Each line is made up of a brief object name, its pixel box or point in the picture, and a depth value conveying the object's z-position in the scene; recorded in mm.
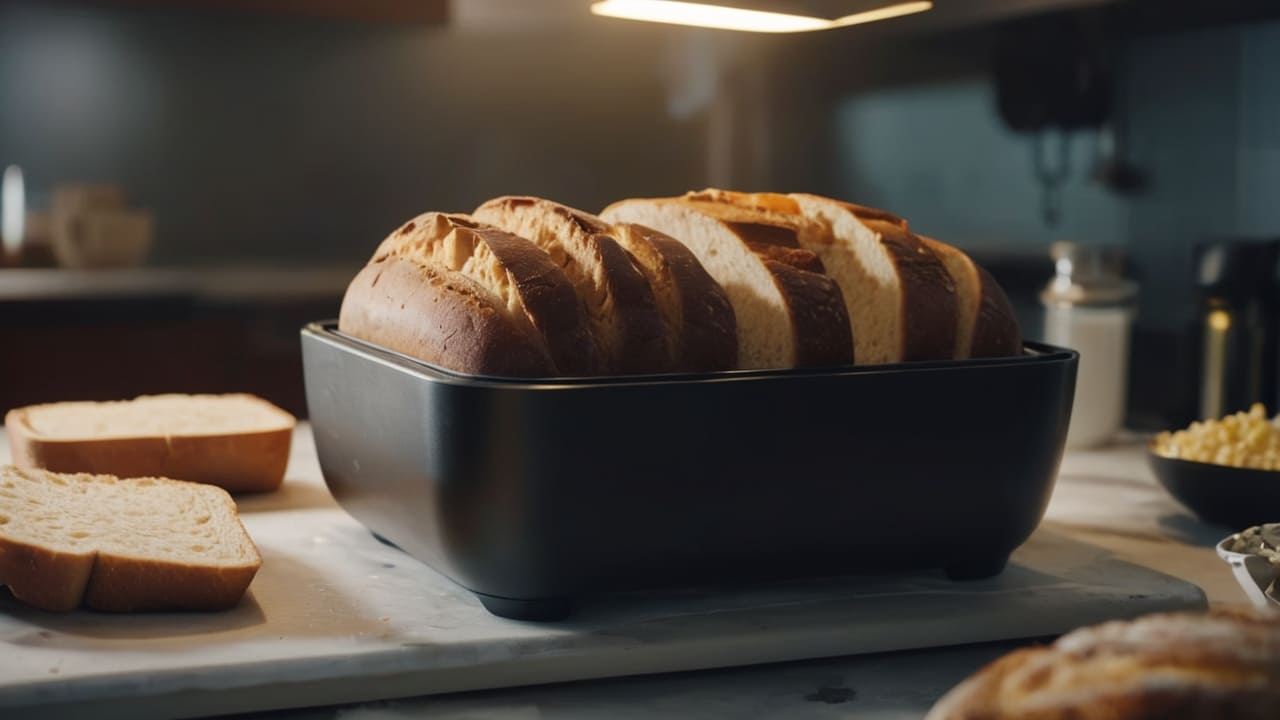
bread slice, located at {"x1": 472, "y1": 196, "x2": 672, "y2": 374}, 931
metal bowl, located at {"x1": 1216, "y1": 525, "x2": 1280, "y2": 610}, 944
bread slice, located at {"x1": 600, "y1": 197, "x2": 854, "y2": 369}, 979
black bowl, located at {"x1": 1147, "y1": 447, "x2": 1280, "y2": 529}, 1209
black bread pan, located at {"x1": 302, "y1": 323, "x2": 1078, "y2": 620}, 854
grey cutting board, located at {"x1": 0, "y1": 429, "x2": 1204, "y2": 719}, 812
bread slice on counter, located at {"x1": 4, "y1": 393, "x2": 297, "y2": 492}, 1312
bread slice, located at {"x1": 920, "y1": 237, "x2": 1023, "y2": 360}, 1058
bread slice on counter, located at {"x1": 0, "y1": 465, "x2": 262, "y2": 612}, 927
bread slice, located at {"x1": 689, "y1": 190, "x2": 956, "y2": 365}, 1035
